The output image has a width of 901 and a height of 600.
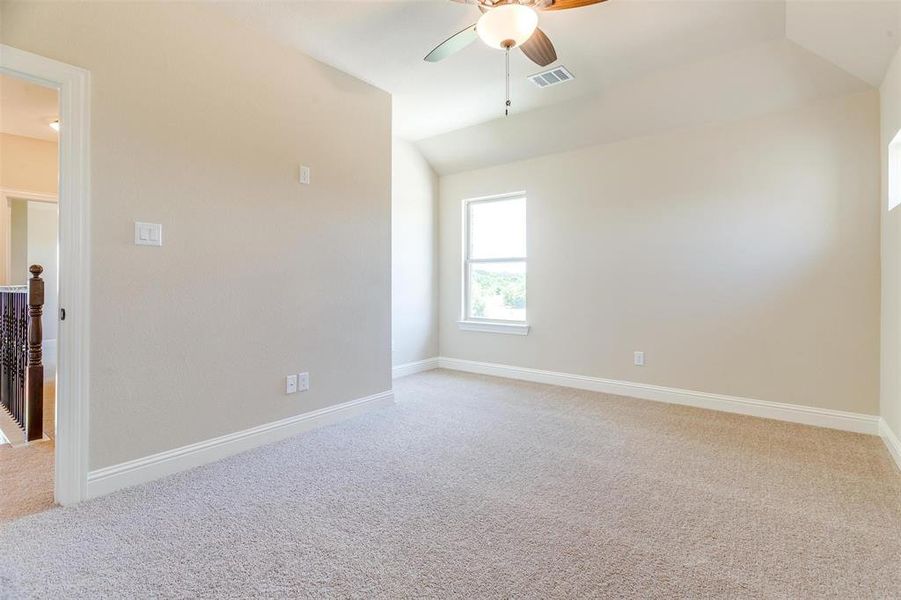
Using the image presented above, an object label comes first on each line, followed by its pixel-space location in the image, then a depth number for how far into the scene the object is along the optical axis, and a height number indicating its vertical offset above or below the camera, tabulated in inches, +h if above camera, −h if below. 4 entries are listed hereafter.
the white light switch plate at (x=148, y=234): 92.4 +13.8
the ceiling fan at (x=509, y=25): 79.7 +52.1
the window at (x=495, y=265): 197.0 +15.9
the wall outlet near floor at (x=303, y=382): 123.0 -23.7
